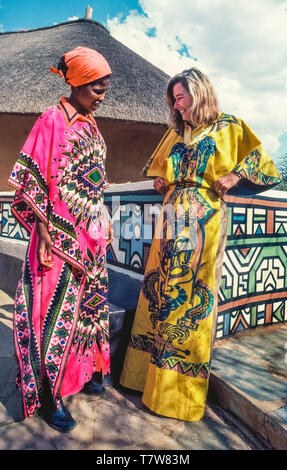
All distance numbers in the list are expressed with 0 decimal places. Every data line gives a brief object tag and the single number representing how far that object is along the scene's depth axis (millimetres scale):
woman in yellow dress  1799
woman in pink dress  1658
